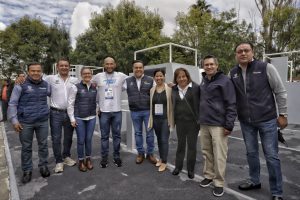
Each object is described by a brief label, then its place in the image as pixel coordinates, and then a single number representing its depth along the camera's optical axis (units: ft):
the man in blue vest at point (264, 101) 10.53
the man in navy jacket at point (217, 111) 11.14
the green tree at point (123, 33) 66.33
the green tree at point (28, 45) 84.07
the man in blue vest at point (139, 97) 15.12
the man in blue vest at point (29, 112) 12.82
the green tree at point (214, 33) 60.49
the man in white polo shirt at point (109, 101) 14.98
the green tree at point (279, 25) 63.52
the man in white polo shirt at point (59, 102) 14.37
